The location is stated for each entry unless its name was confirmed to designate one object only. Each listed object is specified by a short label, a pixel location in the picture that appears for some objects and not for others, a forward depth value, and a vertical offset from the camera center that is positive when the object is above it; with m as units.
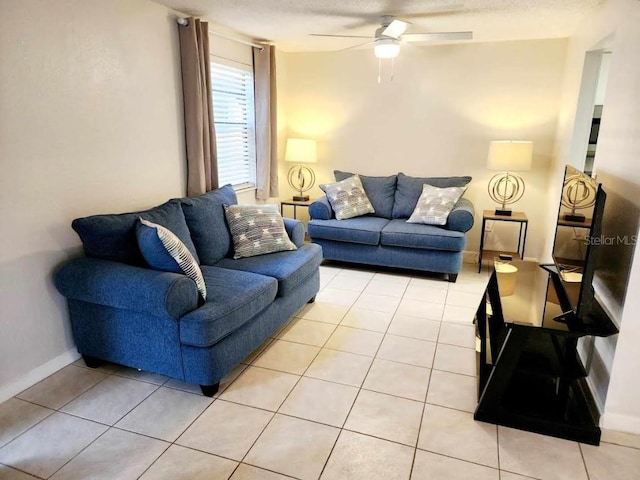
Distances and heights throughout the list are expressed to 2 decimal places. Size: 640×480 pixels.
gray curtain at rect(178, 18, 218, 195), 3.30 +0.28
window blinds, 4.04 +0.17
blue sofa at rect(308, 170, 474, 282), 3.98 -0.82
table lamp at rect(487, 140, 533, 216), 4.09 -0.11
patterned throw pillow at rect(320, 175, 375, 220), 4.46 -0.57
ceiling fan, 3.33 +0.85
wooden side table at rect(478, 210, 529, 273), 4.19 -0.86
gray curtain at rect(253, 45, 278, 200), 4.43 +0.18
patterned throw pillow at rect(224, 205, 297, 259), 3.22 -0.68
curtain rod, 3.23 +0.90
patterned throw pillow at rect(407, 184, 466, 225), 4.12 -0.58
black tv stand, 2.01 -1.12
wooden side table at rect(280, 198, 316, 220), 4.89 -0.70
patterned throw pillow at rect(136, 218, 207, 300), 2.34 -0.62
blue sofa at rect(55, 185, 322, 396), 2.18 -0.88
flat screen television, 1.89 -0.46
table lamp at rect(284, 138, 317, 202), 4.89 -0.25
